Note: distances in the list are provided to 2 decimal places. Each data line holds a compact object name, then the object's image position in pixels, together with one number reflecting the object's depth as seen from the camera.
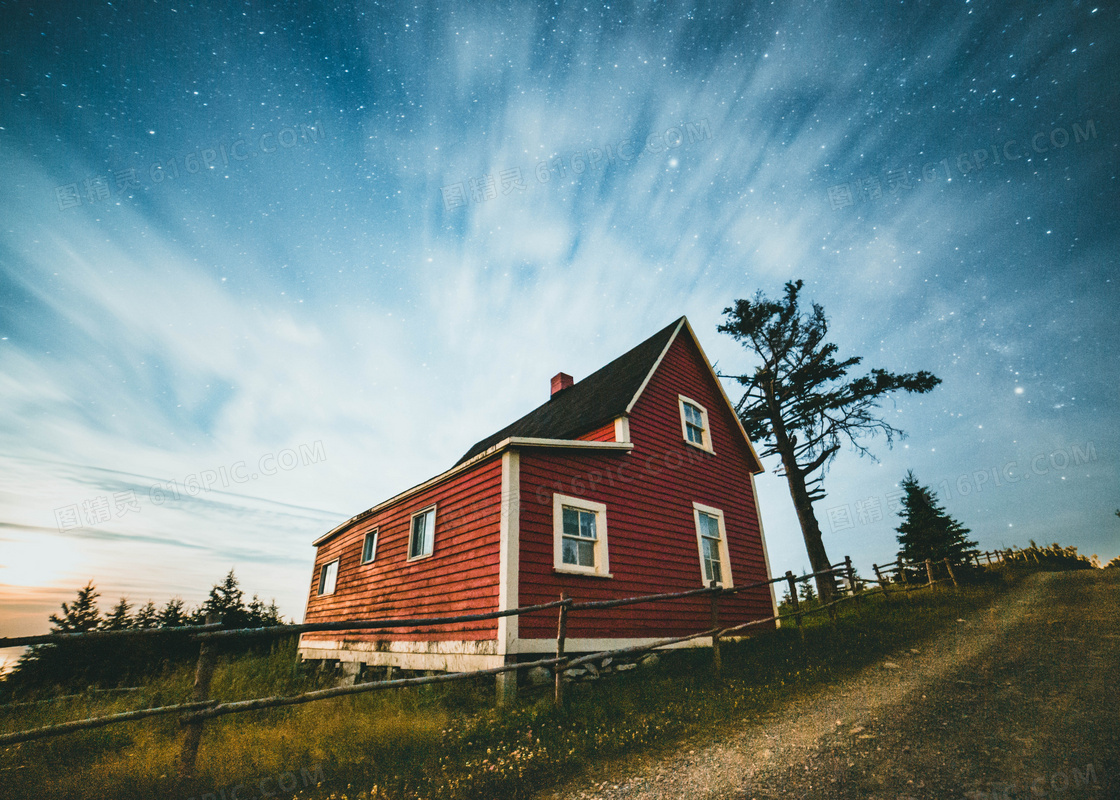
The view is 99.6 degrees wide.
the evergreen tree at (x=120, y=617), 18.55
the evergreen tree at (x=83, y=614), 17.89
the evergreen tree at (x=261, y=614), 23.08
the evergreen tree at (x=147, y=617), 19.54
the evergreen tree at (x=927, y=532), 24.64
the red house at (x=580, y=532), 8.75
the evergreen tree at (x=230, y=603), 21.89
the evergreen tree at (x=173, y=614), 20.02
